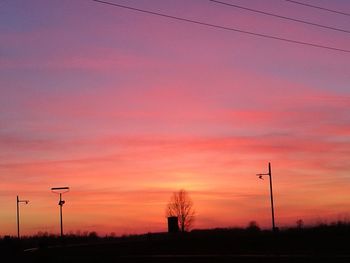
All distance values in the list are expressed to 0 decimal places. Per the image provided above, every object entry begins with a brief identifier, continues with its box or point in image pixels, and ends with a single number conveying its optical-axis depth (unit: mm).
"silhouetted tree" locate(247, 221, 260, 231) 109612
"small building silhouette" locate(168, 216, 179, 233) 106125
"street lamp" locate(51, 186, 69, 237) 84794
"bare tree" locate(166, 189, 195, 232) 132712
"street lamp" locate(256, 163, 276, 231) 81062
